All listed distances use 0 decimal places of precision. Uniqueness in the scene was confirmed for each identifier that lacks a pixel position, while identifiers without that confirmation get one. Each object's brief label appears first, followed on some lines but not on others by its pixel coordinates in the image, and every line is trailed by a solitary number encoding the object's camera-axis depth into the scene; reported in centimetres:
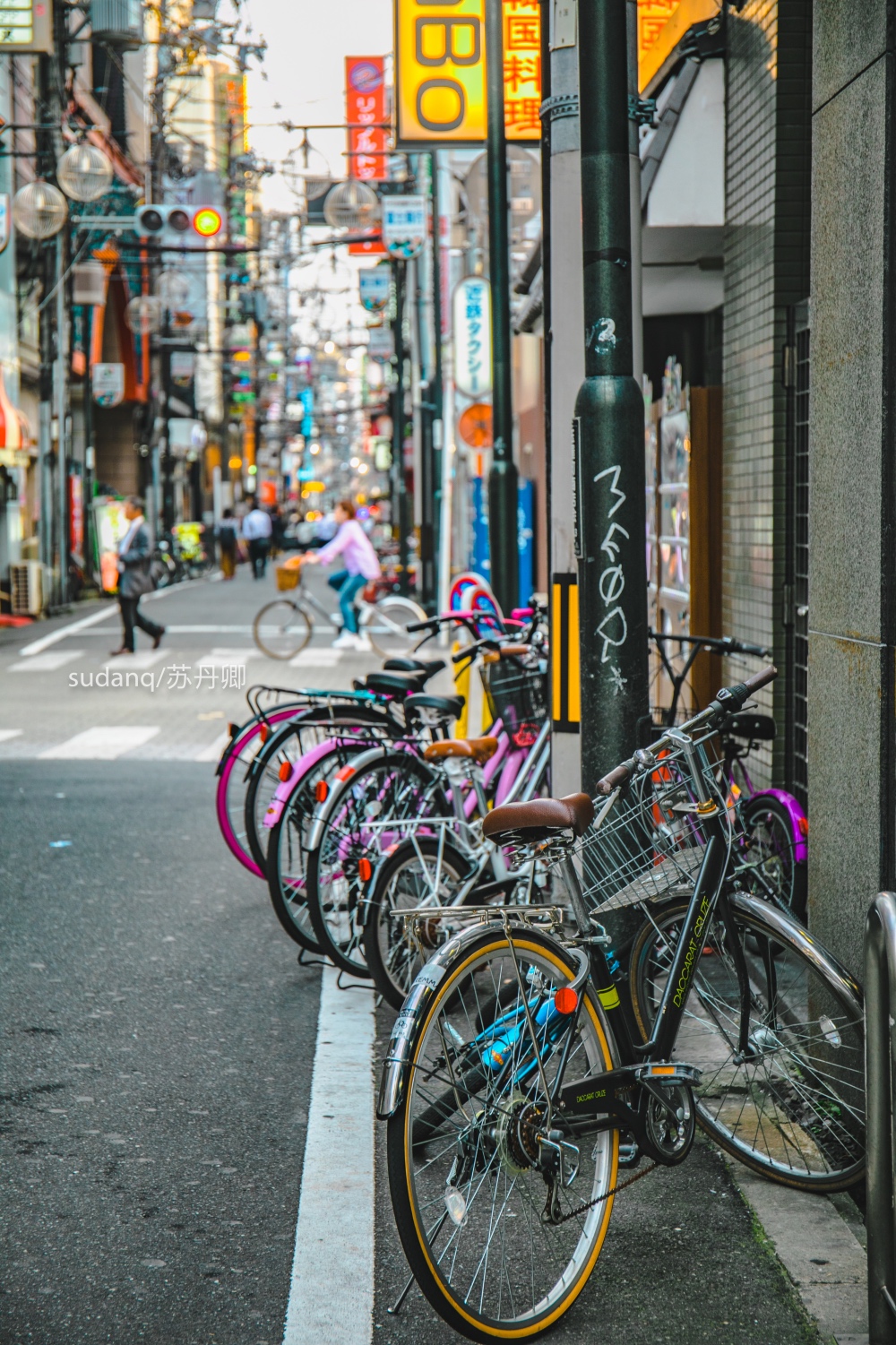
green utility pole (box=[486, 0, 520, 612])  1158
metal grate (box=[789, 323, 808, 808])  690
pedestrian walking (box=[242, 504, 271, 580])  4159
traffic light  2247
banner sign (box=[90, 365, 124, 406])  3494
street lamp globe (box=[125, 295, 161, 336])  3425
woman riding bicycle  2106
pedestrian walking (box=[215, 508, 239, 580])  4512
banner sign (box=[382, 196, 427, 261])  2545
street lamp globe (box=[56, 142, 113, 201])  2091
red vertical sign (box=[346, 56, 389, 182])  3262
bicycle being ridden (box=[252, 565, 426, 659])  2081
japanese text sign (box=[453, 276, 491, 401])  2025
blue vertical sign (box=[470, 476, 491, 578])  2248
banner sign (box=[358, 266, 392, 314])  3947
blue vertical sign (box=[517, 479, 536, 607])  2062
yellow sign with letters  1420
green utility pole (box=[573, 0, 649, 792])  475
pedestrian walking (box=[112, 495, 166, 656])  1962
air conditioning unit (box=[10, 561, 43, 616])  2680
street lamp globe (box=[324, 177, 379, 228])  2372
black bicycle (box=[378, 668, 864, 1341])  344
